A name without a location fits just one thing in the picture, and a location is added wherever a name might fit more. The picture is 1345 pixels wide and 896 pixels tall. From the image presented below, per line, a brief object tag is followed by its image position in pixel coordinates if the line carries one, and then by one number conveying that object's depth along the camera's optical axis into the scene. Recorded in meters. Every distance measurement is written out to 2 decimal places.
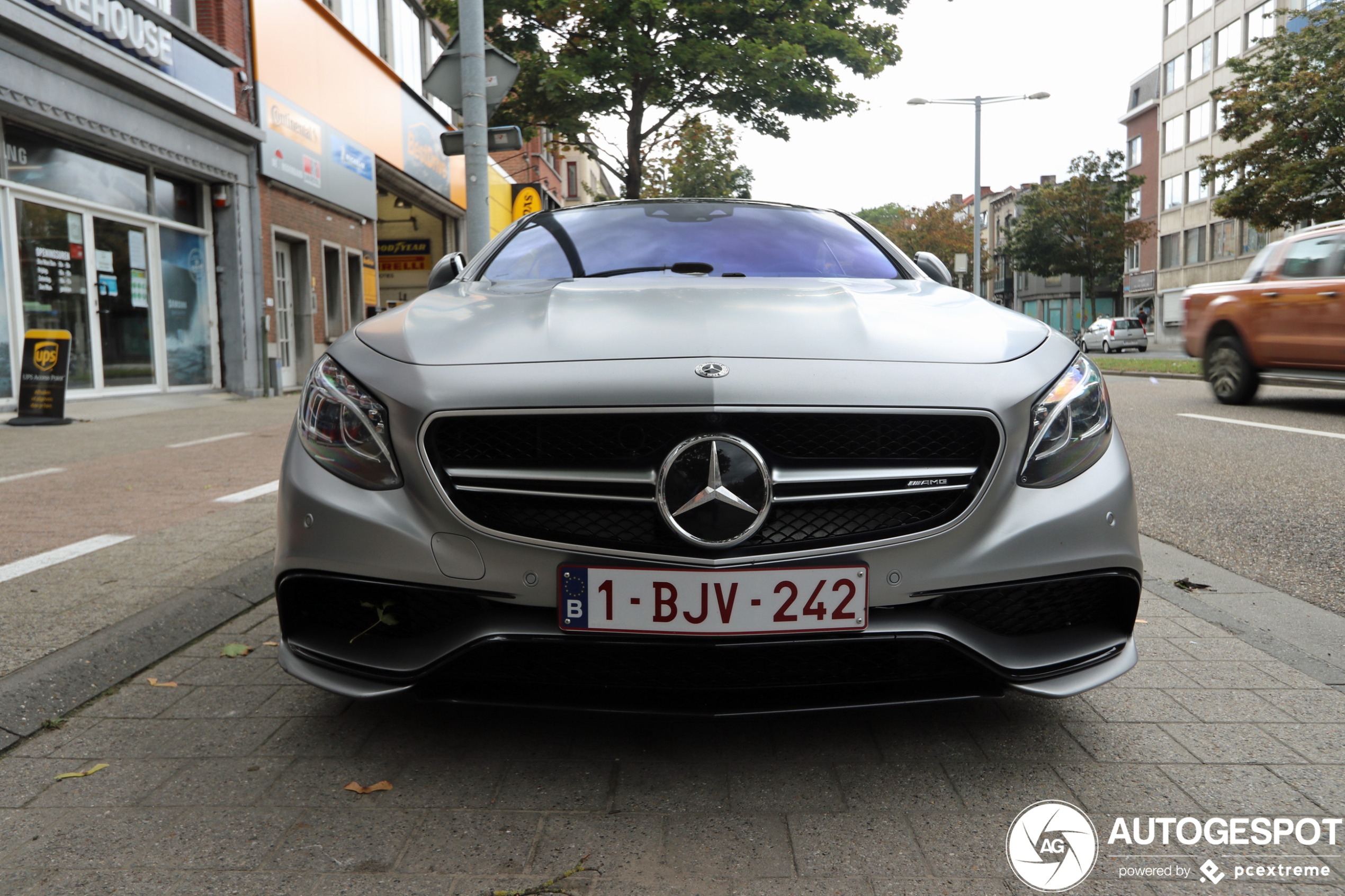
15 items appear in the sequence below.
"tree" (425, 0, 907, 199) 17.56
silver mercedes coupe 2.00
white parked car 39.12
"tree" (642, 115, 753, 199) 30.52
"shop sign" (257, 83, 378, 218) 15.55
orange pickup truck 9.26
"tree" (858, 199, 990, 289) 62.41
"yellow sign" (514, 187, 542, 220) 11.17
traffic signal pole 8.41
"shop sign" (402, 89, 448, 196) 22.36
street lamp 34.00
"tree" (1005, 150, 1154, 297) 47.66
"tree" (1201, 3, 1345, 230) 23.88
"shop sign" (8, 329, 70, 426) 9.98
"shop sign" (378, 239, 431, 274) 27.05
